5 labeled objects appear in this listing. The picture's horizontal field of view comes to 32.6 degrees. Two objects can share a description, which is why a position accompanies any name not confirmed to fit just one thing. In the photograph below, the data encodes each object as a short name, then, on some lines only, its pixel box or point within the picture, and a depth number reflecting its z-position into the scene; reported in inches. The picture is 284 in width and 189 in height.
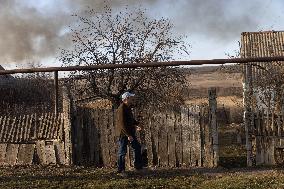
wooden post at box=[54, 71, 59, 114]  370.3
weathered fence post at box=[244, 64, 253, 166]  445.7
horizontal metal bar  204.7
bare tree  697.6
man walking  340.2
